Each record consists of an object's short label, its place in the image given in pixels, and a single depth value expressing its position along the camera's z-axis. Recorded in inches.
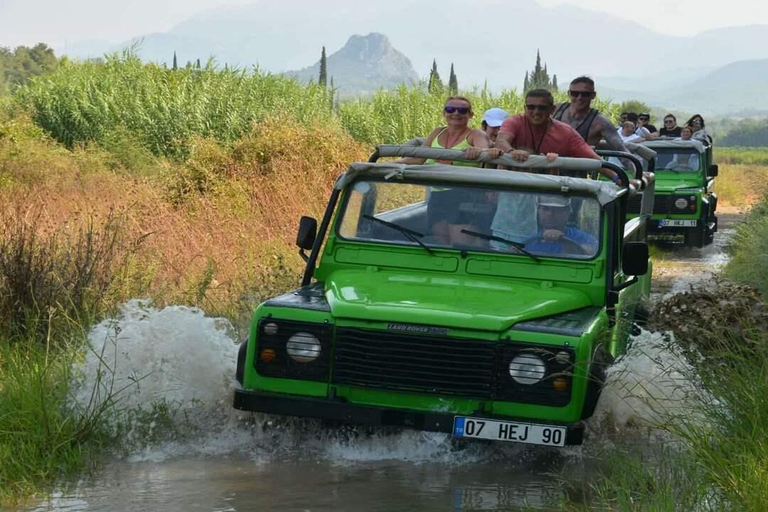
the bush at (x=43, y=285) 321.1
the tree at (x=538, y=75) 2755.9
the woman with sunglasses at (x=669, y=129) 891.4
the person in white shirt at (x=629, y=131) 769.6
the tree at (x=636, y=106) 3375.0
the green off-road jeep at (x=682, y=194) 745.0
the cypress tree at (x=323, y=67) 2812.5
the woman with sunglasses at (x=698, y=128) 854.5
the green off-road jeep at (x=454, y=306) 245.4
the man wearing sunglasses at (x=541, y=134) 341.1
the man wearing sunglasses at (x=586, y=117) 406.9
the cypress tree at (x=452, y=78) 3089.1
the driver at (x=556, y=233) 287.3
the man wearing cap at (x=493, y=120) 450.3
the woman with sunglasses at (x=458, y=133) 361.1
